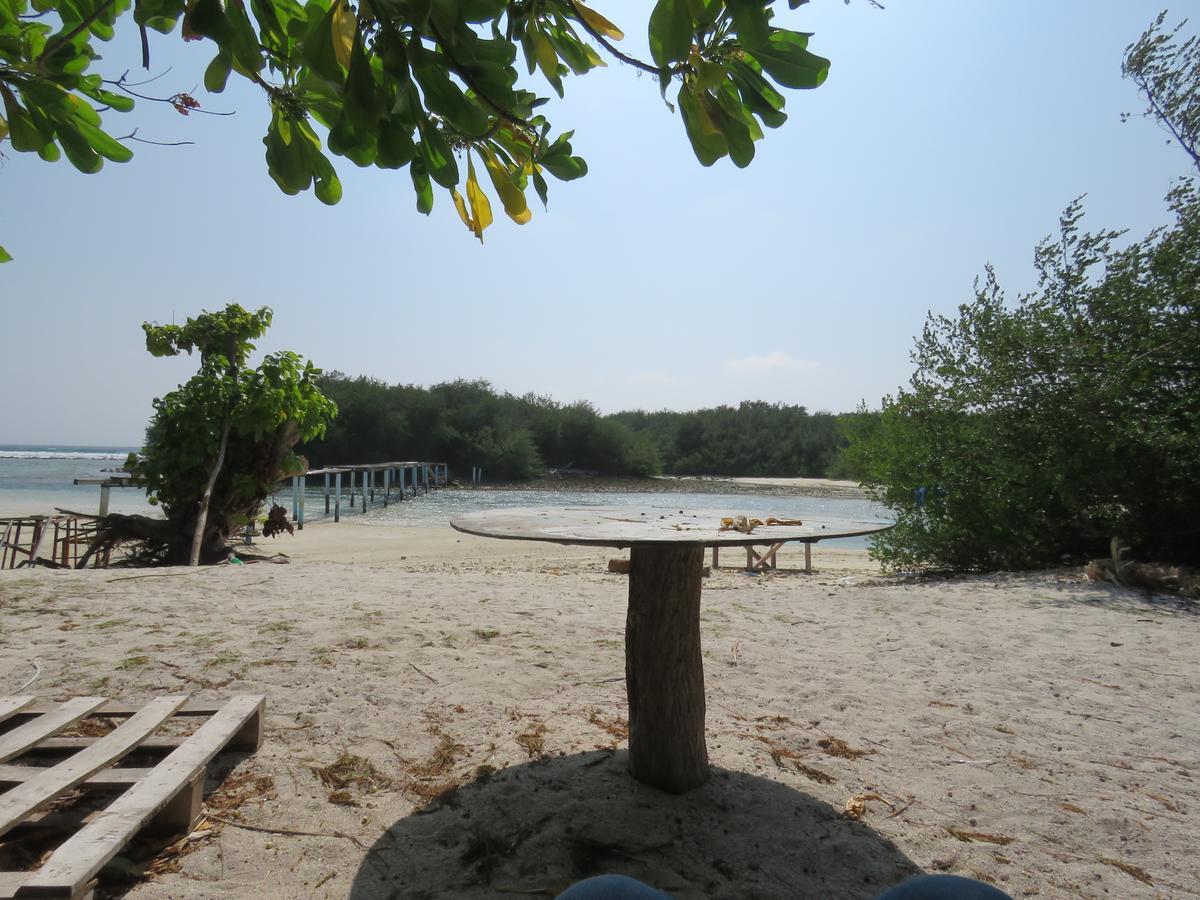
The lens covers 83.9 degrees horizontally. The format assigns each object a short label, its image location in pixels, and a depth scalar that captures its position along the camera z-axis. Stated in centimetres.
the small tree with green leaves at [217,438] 720
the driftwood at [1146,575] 579
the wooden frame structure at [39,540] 750
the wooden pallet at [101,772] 134
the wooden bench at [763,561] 999
